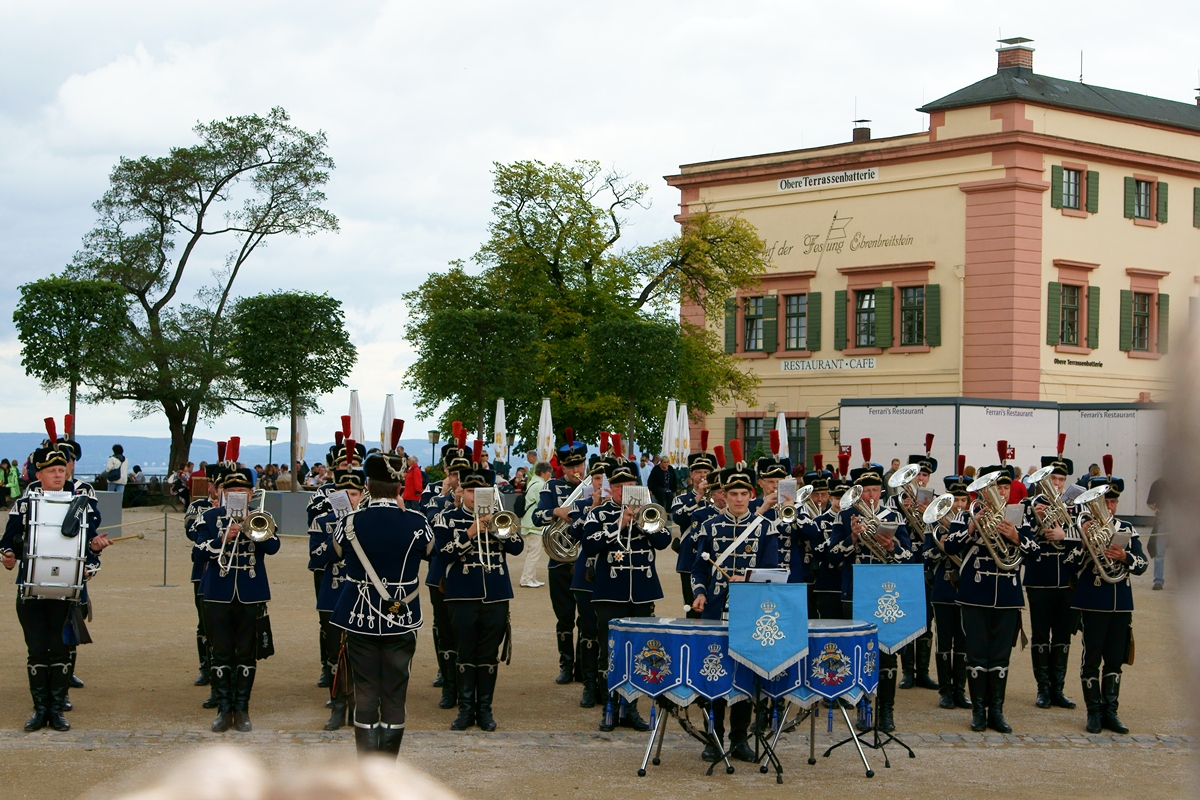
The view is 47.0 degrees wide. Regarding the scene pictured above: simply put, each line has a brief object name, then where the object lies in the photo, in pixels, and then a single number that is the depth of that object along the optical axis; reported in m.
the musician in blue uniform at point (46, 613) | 9.73
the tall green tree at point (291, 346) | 32.38
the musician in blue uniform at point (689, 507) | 12.37
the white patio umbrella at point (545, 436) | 27.70
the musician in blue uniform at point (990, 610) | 10.38
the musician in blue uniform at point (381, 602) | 8.38
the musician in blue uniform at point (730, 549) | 9.52
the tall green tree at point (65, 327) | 32.38
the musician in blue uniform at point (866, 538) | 11.37
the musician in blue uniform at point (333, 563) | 10.12
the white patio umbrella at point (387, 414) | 25.23
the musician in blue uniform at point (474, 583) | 10.30
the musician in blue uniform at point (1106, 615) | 10.41
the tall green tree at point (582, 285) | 37.53
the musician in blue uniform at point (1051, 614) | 11.41
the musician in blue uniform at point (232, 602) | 10.01
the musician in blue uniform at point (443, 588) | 10.94
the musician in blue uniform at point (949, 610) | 11.45
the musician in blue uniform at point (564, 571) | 12.45
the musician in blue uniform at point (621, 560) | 10.93
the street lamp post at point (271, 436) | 37.59
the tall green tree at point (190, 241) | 38.31
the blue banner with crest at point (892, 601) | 10.09
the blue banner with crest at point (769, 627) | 8.53
